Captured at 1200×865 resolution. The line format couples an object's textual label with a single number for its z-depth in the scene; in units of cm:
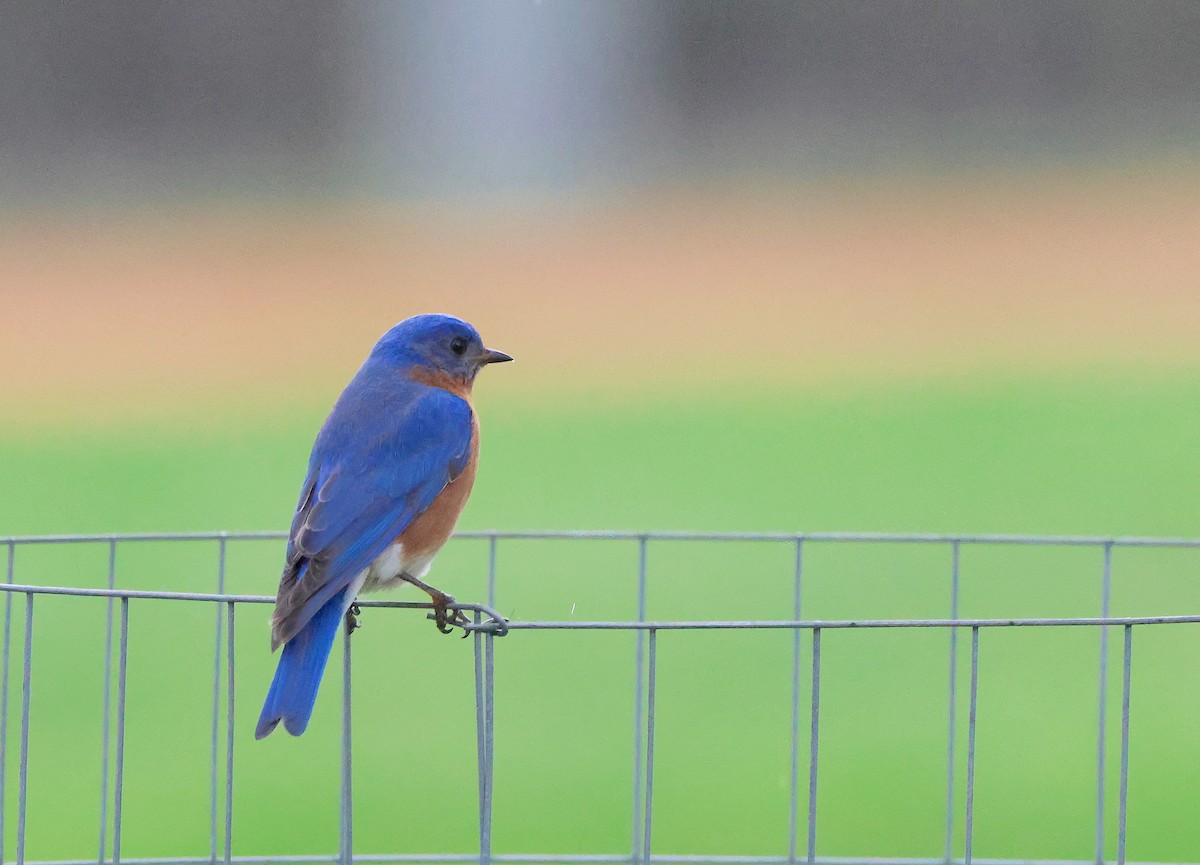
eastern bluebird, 534
